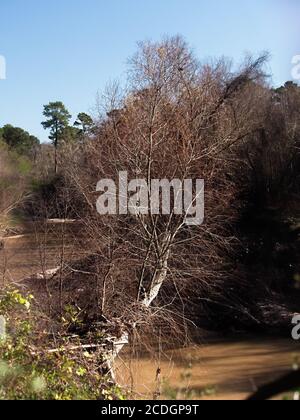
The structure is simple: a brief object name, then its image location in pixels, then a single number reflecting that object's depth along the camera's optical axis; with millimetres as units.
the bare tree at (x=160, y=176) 11695
